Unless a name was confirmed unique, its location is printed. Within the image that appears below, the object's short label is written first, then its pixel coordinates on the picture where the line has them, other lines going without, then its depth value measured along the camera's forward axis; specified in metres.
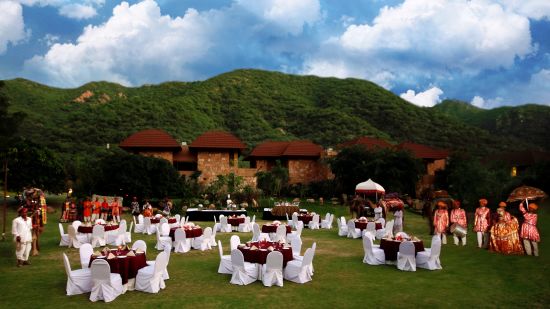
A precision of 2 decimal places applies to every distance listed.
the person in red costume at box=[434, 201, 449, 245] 17.41
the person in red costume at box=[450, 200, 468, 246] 17.39
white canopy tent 29.40
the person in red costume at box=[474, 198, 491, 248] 16.58
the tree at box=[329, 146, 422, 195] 39.75
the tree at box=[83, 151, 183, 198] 34.25
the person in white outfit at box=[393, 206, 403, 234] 20.83
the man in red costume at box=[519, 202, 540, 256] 14.70
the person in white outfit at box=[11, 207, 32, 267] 12.66
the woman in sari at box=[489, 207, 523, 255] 15.27
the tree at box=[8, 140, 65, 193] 30.69
